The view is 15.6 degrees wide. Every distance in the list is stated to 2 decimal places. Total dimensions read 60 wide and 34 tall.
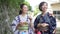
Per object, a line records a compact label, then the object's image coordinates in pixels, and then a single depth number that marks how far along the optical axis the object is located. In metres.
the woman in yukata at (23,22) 3.67
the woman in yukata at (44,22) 3.63
